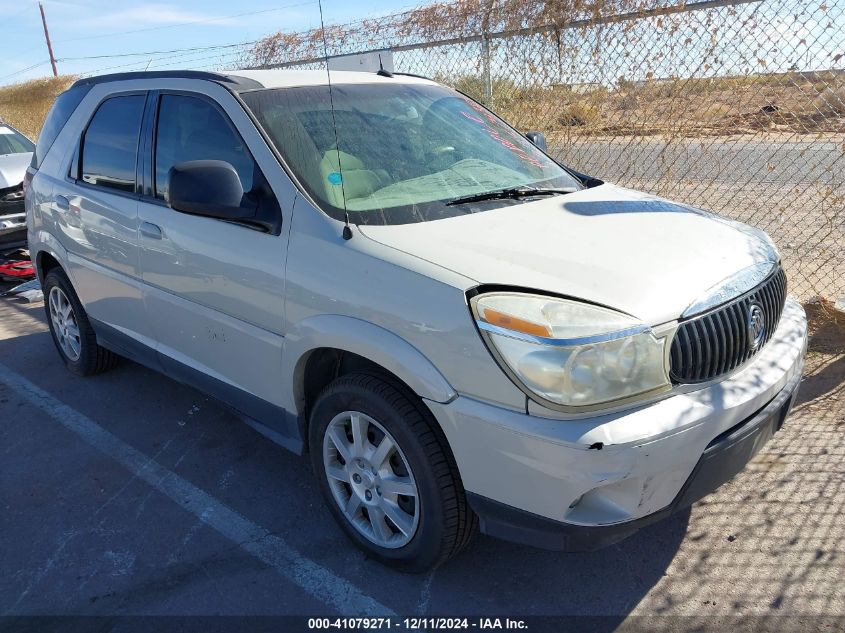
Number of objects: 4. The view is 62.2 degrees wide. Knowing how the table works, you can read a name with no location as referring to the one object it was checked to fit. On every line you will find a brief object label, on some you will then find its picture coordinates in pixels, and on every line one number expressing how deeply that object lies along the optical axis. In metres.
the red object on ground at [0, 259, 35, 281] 7.87
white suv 2.25
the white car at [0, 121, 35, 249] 8.11
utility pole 39.92
